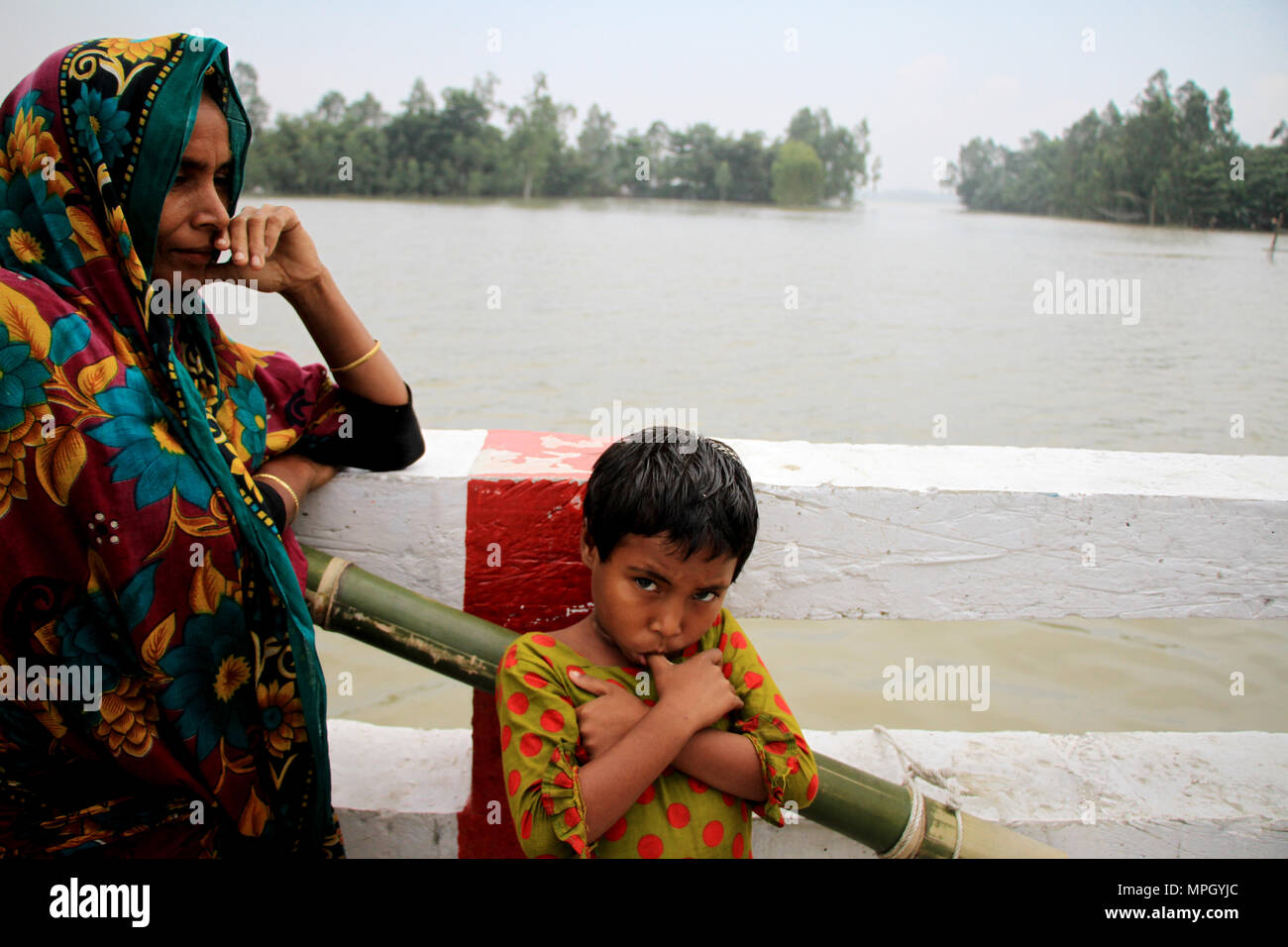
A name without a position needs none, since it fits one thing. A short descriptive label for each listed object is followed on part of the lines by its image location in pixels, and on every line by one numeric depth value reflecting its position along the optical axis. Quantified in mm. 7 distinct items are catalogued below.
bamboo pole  1460
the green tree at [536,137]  40625
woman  1170
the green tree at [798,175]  44625
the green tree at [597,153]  41719
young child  1273
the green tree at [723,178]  43350
